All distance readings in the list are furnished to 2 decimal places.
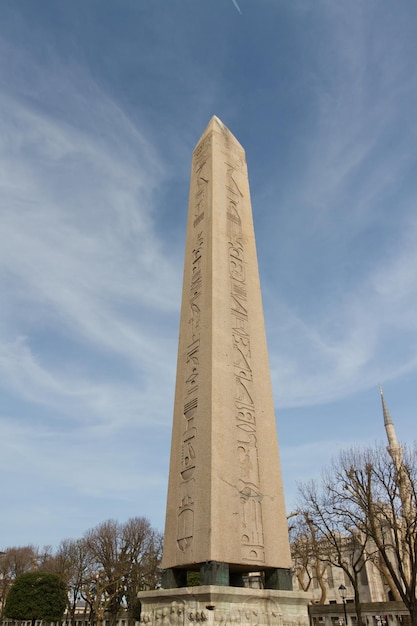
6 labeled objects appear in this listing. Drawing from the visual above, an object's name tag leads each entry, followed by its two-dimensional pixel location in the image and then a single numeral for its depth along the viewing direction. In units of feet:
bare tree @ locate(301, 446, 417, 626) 48.14
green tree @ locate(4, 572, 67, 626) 90.74
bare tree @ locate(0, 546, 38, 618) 134.92
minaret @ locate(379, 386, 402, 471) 143.84
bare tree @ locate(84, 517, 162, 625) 99.04
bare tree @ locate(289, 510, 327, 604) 78.81
